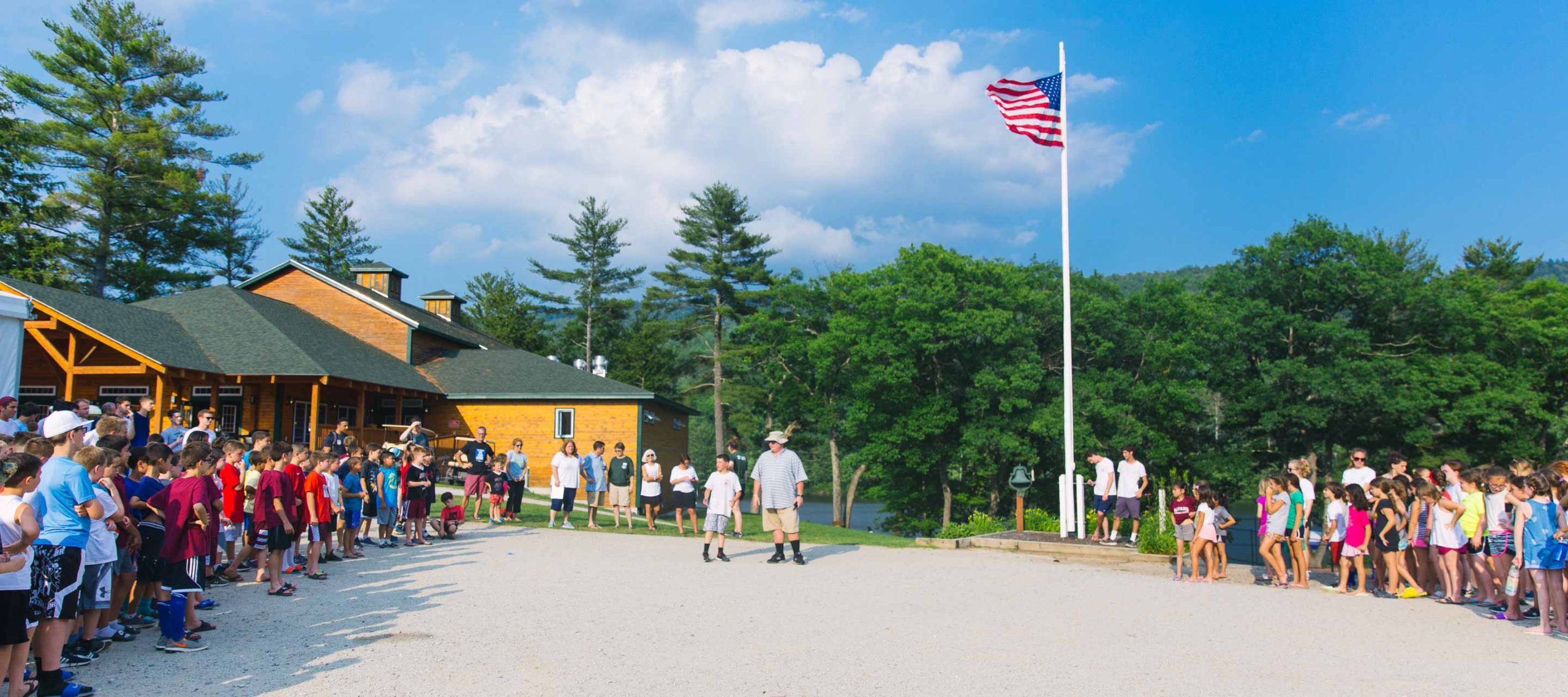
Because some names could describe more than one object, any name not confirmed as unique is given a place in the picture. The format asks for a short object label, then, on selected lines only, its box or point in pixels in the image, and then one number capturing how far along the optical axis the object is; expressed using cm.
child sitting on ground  1397
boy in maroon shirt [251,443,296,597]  830
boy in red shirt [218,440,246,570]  808
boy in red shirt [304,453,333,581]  948
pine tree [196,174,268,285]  4418
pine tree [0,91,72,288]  3628
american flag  1741
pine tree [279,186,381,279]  6575
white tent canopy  1280
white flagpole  1603
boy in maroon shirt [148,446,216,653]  644
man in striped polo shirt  1205
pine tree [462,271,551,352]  5559
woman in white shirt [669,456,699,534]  1616
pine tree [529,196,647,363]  6116
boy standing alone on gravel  1228
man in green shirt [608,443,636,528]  1666
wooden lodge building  2202
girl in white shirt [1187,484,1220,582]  1119
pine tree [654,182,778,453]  5203
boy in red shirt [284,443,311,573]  891
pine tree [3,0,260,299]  3912
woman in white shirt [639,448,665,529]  1603
